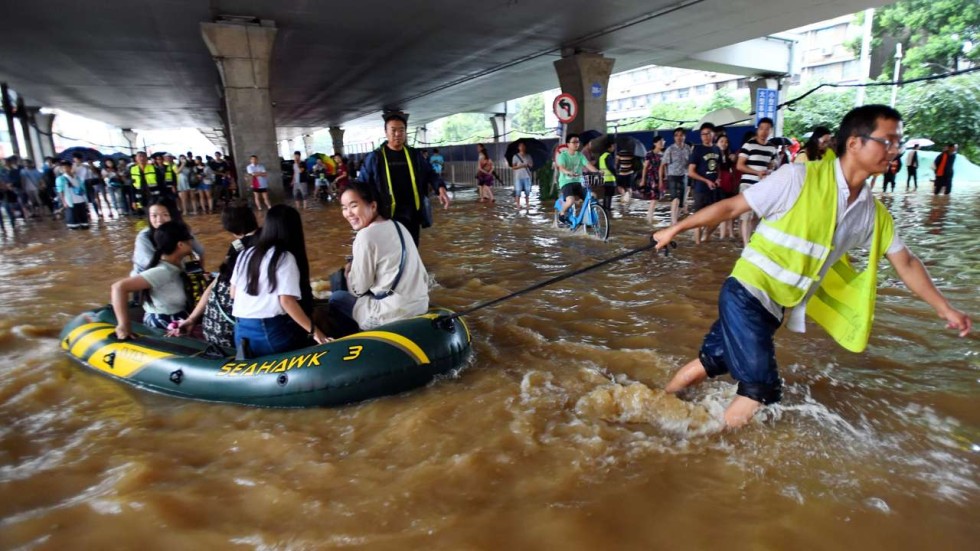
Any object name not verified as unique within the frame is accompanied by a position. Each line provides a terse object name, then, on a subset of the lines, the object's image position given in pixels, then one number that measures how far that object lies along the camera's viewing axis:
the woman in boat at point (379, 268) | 3.37
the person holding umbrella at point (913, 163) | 16.44
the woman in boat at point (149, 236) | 3.99
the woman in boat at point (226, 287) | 3.56
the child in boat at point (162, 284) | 3.58
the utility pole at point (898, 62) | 24.97
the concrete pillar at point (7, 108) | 19.90
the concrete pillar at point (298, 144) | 69.56
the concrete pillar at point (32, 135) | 23.80
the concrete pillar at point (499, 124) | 33.50
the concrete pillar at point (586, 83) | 15.37
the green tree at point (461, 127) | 70.94
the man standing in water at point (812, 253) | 2.26
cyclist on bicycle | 8.72
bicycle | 8.45
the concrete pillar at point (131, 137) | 40.12
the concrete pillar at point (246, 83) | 11.84
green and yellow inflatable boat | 3.16
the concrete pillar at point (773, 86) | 21.11
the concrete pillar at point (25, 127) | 23.33
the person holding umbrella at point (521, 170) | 12.25
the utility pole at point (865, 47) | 23.47
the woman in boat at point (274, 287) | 3.17
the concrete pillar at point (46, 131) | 25.98
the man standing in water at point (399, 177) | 5.05
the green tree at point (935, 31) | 24.30
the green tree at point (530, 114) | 62.13
